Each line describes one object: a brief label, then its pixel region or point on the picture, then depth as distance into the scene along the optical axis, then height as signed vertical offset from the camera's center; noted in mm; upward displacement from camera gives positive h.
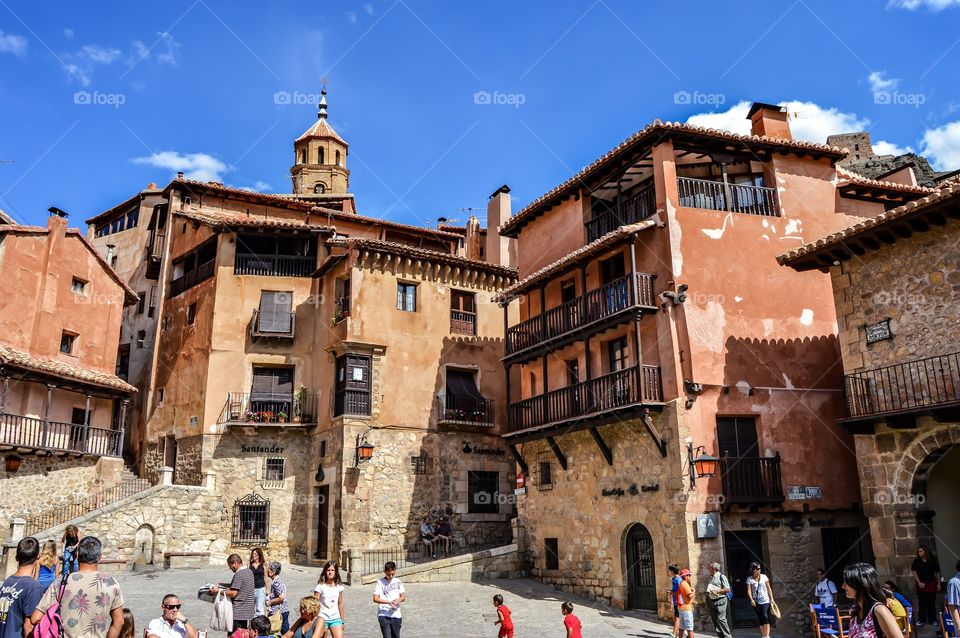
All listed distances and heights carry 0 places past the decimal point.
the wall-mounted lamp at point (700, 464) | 18109 +820
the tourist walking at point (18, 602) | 6887 -787
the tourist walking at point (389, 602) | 12375 -1514
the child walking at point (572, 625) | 12336 -1933
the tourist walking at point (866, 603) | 5456 -754
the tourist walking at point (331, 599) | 11227 -1326
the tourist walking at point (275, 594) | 11391 -1265
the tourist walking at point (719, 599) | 15547 -1974
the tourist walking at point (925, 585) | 15750 -1788
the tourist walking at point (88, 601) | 6844 -785
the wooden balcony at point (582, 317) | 20406 +5226
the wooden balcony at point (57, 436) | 25391 +2591
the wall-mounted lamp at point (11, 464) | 25234 +1544
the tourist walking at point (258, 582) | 11012 -1037
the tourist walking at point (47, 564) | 9820 -705
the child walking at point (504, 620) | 12867 -1910
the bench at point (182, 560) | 24781 -1598
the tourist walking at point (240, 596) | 10695 -1198
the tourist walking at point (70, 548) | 11641 -545
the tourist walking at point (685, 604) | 15188 -2023
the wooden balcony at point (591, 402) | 19766 +2723
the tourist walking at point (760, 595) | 15539 -1916
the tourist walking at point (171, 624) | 7625 -1113
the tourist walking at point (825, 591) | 15577 -1897
